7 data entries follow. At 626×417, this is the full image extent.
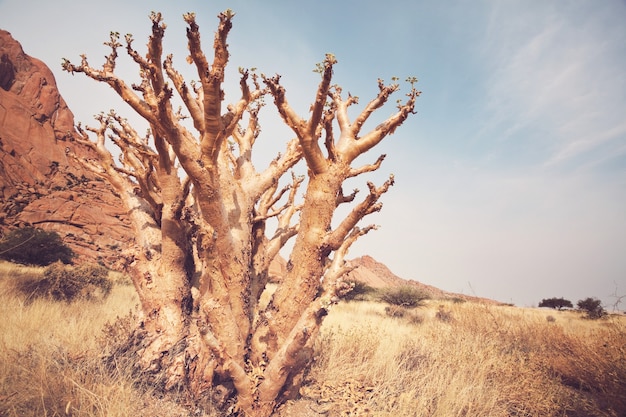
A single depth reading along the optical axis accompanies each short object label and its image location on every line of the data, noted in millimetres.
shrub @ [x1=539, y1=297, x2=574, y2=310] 27375
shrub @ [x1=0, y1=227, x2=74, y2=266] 13362
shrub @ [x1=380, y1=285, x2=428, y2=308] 17000
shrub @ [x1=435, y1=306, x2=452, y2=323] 11245
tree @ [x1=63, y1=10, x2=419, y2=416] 2619
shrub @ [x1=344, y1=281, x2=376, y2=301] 20022
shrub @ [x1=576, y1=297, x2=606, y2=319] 14841
